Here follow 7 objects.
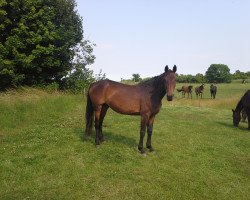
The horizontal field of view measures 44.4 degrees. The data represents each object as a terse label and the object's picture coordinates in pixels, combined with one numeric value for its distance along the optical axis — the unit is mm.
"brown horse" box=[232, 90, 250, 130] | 13688
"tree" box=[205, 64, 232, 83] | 112950
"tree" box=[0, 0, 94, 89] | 19269
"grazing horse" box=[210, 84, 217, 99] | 35531
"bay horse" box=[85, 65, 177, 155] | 8445
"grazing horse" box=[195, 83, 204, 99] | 36050
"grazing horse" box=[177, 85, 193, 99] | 36275
